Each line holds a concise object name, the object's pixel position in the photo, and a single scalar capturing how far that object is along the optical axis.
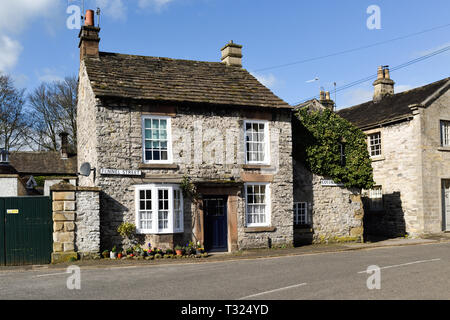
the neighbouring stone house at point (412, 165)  23.56
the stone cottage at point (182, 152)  17.17
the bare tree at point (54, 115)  46.28
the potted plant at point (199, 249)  17.50
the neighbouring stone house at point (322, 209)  20.36
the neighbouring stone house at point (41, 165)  40.00
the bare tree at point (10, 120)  42.50
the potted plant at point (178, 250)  17.05
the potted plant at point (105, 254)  16.27
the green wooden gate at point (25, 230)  15.50
